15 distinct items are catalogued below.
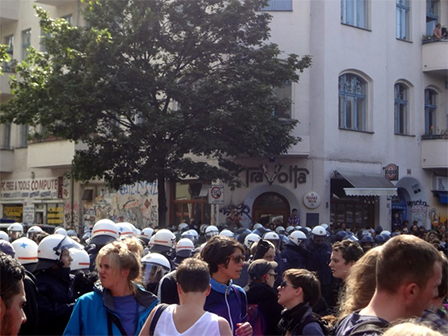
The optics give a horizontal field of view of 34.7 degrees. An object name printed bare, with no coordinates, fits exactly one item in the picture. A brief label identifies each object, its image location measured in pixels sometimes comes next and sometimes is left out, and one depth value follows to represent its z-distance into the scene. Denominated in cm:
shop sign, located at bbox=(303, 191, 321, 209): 2520
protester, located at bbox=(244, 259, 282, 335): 603
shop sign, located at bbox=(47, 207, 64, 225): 3196
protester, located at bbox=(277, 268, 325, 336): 513
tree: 2000
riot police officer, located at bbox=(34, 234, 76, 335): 579
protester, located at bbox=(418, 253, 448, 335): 328
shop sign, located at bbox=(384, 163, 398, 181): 2730
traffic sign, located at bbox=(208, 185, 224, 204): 2194
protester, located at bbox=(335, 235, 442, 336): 304
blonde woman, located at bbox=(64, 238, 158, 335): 476
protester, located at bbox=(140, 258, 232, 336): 409
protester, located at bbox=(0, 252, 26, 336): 315
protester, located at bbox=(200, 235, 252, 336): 534
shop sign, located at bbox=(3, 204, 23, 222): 3442
